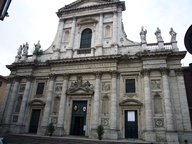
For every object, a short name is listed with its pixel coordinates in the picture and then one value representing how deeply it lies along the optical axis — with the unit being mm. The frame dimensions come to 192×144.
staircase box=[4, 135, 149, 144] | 13824
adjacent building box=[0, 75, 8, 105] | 27328
